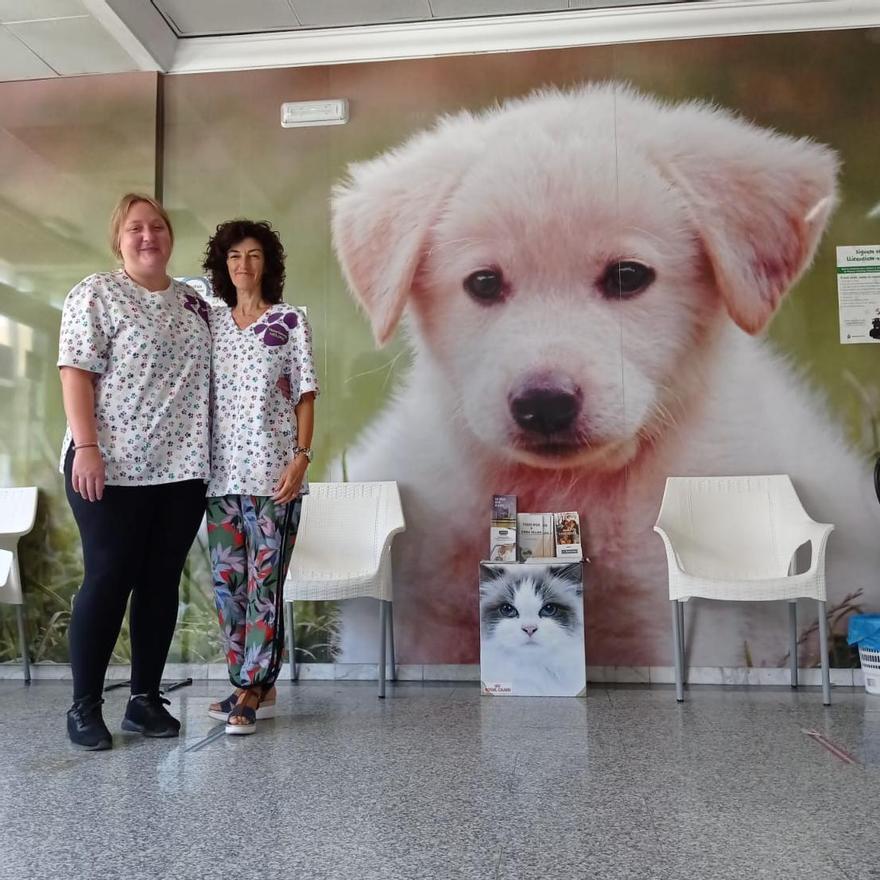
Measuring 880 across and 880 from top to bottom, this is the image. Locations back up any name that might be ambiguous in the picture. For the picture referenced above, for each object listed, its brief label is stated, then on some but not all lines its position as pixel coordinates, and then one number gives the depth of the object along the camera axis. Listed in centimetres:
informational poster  355
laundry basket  317
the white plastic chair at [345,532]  342
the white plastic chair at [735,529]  326
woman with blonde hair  216
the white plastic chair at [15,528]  358
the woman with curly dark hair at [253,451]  235
